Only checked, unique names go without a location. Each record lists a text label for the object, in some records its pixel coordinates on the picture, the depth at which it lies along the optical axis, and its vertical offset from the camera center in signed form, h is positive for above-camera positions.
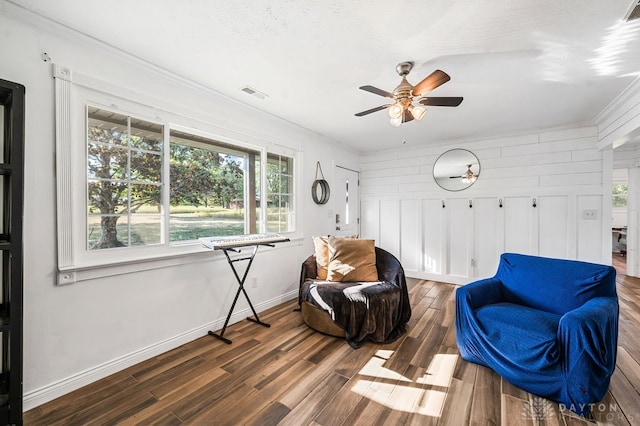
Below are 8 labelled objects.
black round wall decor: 4.02 +0.32
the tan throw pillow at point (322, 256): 3.02 -0.52
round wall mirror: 4.28 +0.70
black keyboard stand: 2.51 -0.98
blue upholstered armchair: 1.56 -0.78
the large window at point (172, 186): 1.98 +0.25
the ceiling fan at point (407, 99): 2.05 +0.94
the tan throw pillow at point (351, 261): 2.87 -0.54
